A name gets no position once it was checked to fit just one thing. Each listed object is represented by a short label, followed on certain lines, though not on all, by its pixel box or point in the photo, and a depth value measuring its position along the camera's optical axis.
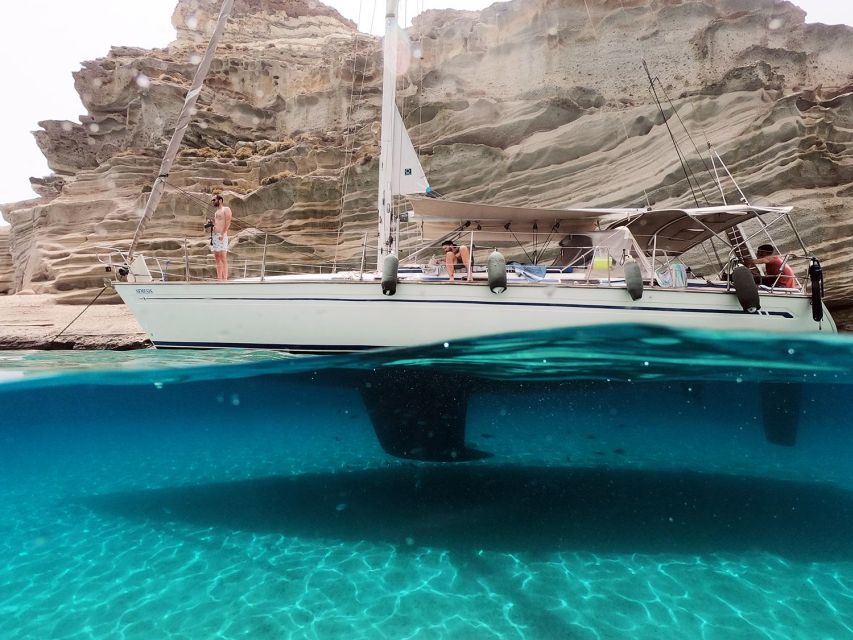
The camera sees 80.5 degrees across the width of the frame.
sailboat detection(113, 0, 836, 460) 8.76
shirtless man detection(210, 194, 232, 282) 9.79
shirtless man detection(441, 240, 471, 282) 9.12
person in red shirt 9.36
